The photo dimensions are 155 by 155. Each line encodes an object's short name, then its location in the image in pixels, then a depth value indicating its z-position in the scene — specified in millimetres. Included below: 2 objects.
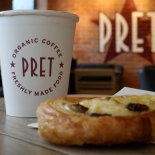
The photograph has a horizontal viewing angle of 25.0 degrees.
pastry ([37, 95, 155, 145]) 501
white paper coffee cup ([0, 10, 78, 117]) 781
